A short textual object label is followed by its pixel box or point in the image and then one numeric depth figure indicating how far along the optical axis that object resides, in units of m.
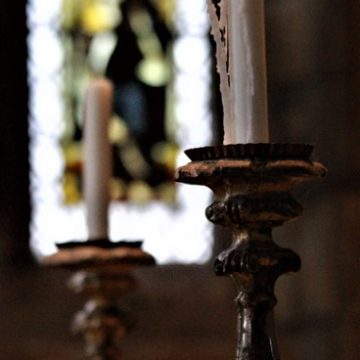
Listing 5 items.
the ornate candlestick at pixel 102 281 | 2.79
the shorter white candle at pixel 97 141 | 3.20
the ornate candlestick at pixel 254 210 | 1.98
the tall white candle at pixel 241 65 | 2.06
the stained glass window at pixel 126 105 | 7.46
